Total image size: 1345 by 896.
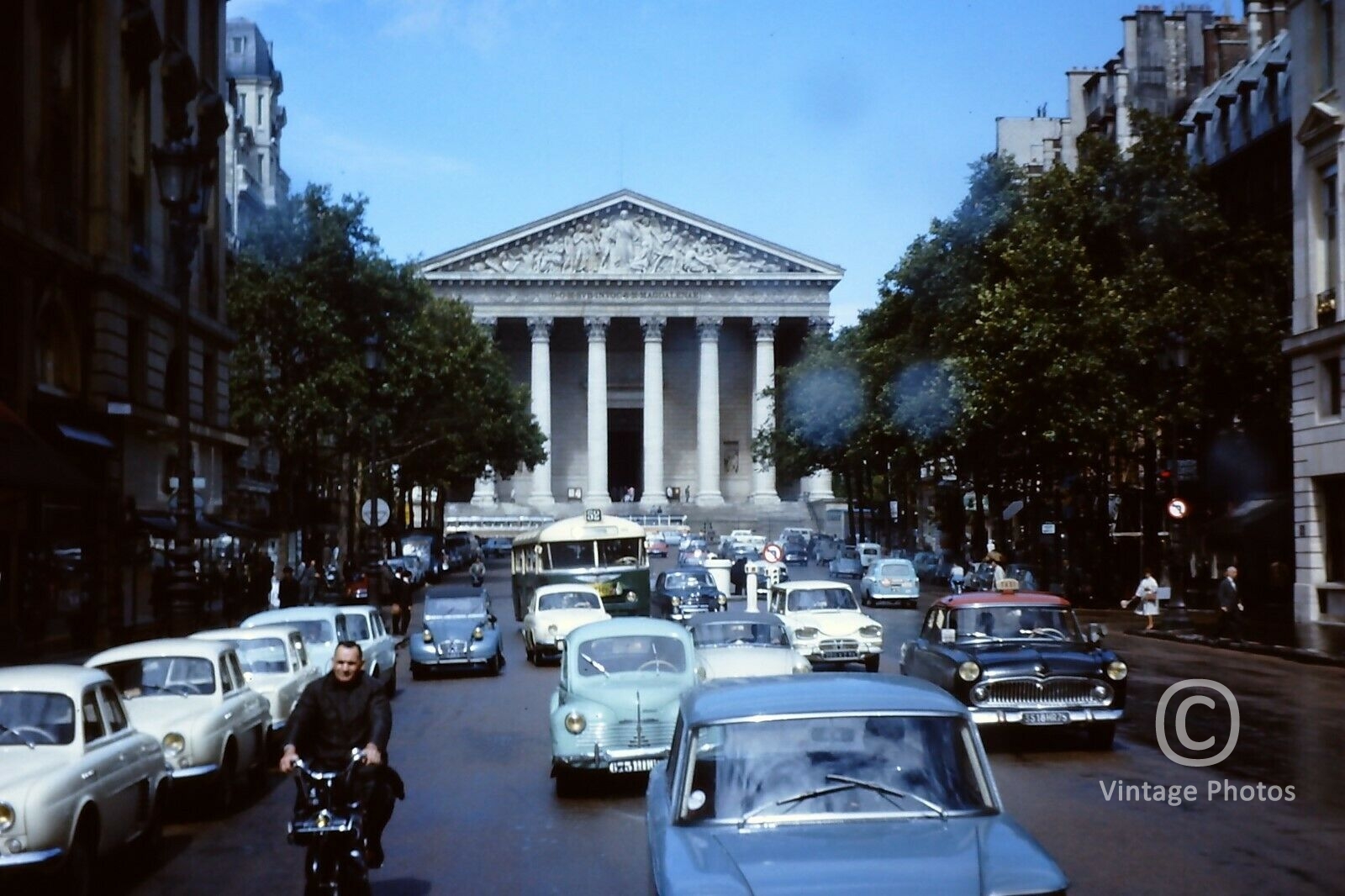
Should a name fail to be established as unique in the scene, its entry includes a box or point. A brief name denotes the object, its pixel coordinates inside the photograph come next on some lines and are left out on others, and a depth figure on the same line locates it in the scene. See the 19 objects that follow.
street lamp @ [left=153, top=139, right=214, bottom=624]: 22.17
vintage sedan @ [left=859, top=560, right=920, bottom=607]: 49.38
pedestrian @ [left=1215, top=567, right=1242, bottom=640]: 32.06
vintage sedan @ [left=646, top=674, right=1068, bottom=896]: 6.41
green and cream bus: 36.97
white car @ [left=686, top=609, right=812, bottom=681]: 19.17
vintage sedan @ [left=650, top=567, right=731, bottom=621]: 37.97
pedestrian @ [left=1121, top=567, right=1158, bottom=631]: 36.66
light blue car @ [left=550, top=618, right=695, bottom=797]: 14.10
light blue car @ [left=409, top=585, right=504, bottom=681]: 27.86
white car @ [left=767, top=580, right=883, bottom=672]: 25.75
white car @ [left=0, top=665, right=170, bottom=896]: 9.45
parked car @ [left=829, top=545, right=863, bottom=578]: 63.19
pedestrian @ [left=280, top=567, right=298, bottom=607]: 38.53
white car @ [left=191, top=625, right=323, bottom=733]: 17.12
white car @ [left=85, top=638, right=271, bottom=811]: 13.37
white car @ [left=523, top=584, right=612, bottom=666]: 29.39
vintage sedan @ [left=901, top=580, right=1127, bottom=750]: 15.64
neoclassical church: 107.75
